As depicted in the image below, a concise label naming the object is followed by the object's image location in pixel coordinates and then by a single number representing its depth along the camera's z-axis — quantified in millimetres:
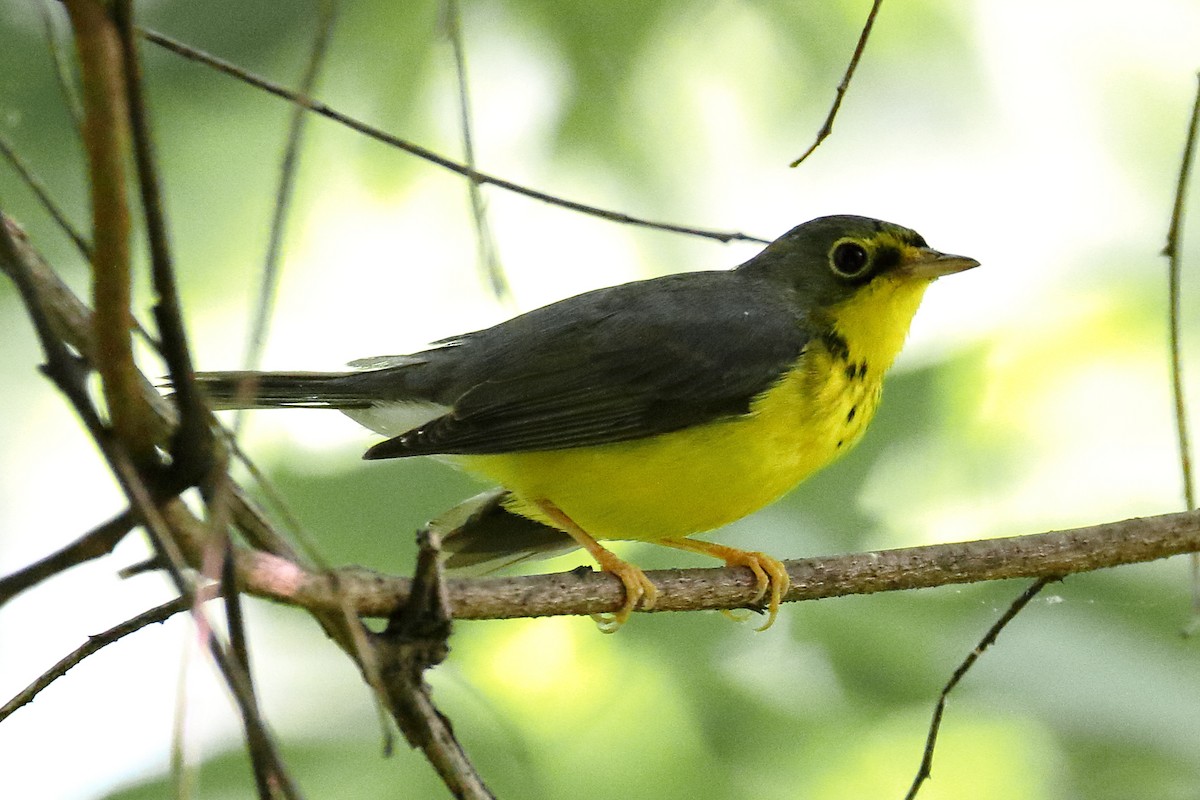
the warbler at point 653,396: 3109
